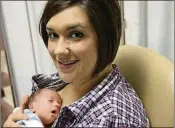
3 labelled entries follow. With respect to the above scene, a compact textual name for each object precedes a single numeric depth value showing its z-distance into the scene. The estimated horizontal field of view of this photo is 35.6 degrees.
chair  1.00
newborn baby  0.96
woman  0.87
